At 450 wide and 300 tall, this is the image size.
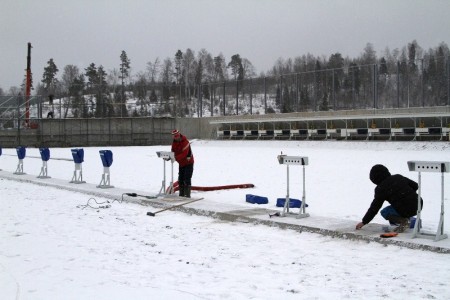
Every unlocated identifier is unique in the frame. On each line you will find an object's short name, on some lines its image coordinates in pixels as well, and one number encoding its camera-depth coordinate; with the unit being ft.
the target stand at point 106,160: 49.75
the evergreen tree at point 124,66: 384.27
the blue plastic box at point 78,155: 55.06
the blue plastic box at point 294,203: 35.94
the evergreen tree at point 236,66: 394.52
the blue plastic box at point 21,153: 70.59
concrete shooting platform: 23.63
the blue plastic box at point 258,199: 39.48
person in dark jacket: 25.13
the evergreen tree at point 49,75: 389.78
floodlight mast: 192.30
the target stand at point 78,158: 55.06
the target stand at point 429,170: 23.55
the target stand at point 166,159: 41.86
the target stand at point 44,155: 63.00
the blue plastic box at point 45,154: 63.10
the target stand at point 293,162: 31.19
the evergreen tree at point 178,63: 385.66
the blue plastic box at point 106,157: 49.73
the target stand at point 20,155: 70.18
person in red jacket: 42.19
